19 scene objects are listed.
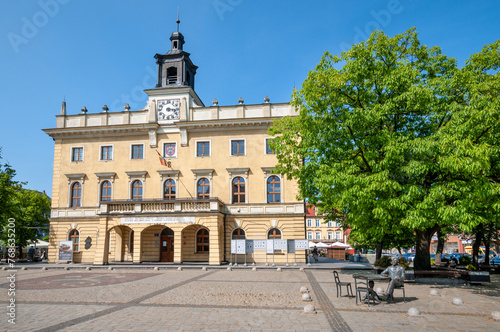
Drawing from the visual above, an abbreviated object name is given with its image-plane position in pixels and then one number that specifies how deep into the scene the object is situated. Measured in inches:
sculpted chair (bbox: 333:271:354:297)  468.9
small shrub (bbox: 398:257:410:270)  748.9
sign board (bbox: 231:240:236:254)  1074.9
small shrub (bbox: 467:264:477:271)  758.9
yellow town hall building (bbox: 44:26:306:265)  1143.0
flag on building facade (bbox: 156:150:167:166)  1201.2
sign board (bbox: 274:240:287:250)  1073.3
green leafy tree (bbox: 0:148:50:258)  1293.1
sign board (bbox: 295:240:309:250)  1079.0
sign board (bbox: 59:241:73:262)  1170.6
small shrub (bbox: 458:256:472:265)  1095.6
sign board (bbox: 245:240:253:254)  1082.1
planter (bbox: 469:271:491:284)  615.8
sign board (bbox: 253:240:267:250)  1074.1
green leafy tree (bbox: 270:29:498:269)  545.0
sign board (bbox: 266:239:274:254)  1069.1
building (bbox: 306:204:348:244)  3164.4
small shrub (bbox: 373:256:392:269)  847.1
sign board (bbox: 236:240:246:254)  1074.1
